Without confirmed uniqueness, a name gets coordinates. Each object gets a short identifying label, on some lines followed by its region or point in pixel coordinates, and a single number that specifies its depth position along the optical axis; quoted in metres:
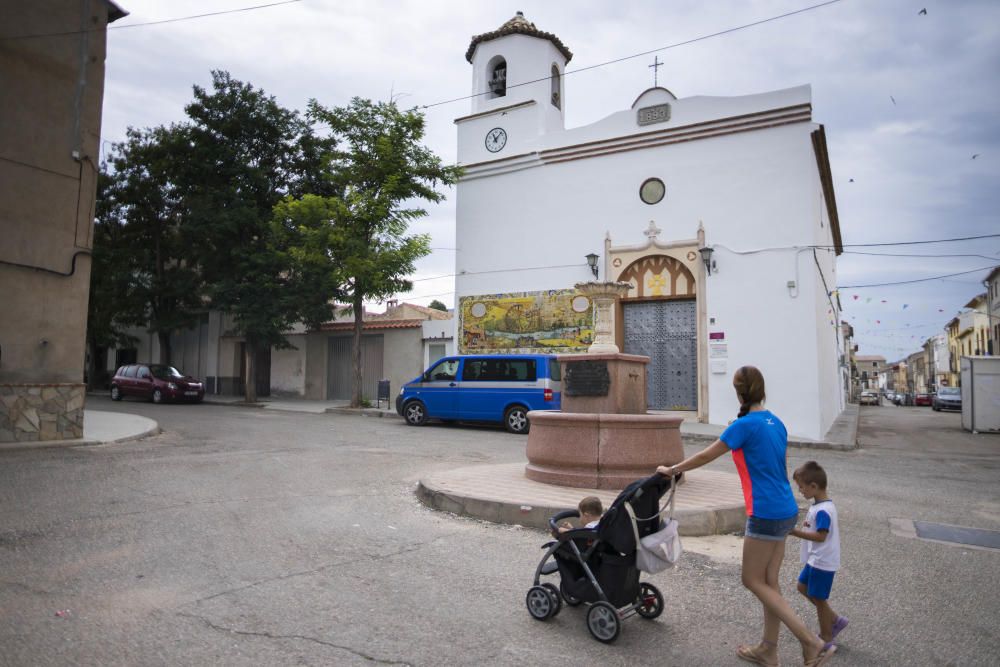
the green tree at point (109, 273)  26.34
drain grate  6.06
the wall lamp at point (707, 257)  17.23
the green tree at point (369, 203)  20.41
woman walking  3.28
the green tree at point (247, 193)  23.36
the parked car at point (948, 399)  37.81
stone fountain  7.42
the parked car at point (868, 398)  57.41
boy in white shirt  3.44
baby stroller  3.65
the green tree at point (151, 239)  26.39
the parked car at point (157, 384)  23.81
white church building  16.62
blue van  14.96
